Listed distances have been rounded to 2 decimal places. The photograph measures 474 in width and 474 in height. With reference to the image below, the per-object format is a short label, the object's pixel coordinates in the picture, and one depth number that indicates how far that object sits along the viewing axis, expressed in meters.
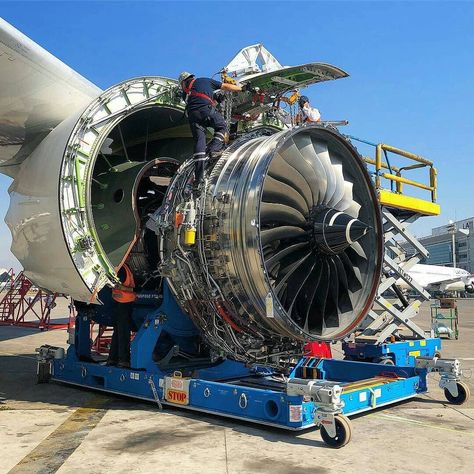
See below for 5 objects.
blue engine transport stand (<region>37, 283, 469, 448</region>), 4.80
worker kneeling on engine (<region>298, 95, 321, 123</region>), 7.11
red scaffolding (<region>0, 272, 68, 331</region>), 17.70
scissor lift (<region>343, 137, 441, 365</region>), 8.55
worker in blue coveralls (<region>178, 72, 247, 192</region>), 6.08
